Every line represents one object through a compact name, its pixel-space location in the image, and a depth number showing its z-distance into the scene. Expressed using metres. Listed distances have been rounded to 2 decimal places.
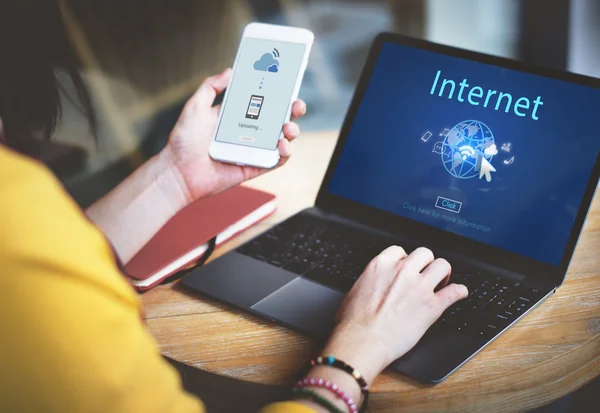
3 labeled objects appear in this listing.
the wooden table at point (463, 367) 0.79
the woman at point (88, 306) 0.51
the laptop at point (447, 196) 0.92
